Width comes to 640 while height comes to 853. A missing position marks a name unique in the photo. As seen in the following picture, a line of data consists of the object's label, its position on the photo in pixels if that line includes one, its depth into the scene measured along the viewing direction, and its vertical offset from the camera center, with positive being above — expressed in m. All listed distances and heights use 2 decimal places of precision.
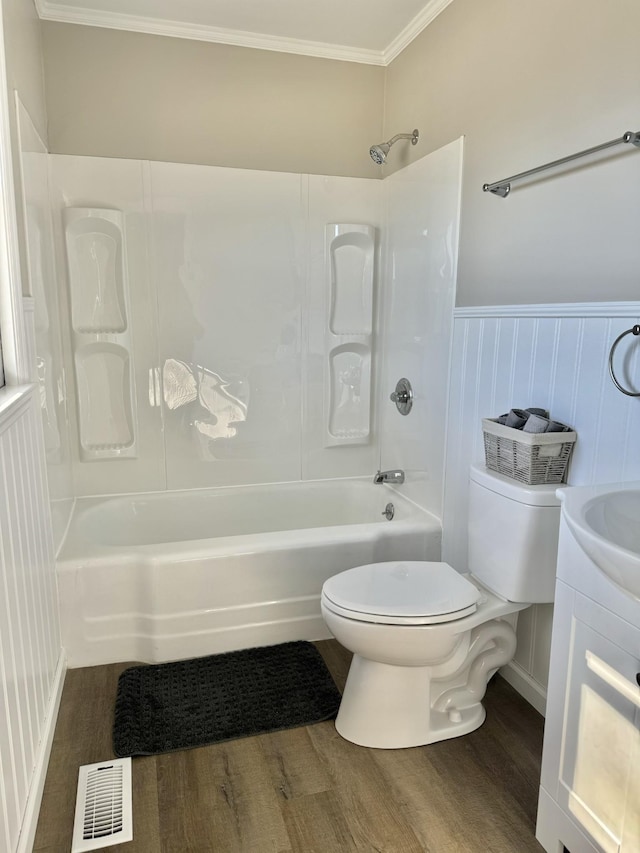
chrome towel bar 1.50 +0.39
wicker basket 1.75 -0.42
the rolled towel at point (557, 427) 1.79 -0.35
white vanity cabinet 1.18 -0.84
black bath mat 1.93 -1.32
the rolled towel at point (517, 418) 1.88 -0.34
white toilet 1.77 -0.90
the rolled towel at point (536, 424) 1.77 -0.34
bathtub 2.29 -1.05
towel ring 1.52 -0.10
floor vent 1.54 -1.31
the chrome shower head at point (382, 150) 2.65 +0.65
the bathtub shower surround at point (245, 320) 2.69 -0.08
